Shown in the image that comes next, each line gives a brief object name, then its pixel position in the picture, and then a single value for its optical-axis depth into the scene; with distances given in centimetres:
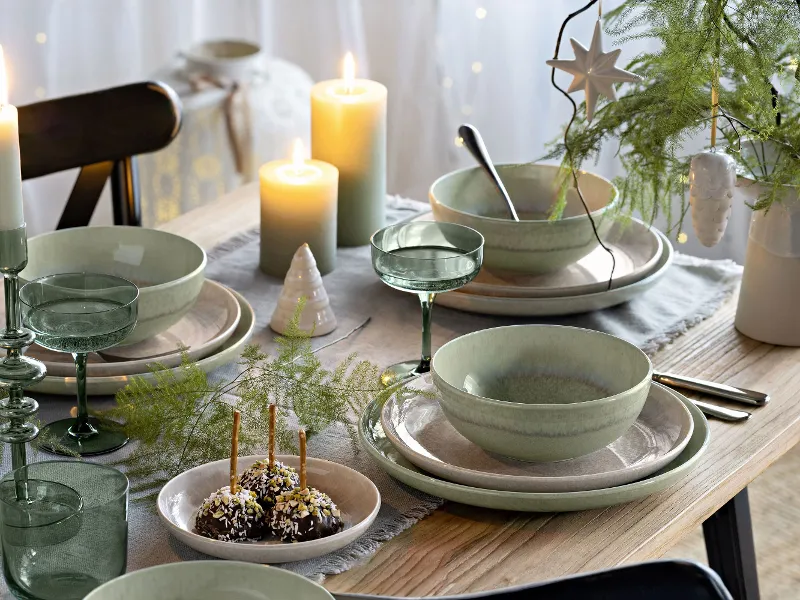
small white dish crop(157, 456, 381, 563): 158
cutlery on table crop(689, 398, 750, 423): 183
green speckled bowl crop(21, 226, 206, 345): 199
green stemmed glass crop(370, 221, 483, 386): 187
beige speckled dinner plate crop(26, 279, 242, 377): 186
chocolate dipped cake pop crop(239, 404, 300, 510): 162
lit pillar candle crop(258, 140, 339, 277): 213
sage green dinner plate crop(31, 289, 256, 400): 184
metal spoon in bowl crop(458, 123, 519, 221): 216
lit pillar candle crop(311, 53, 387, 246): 222
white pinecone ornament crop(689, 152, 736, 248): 182
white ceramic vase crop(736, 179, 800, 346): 195
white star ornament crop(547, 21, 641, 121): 185
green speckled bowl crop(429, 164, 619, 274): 205
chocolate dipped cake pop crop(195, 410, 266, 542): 160
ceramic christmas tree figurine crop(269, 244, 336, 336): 201
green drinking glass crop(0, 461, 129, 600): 152
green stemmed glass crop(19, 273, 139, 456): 170
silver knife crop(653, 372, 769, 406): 187
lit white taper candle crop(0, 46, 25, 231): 158
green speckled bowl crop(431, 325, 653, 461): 167
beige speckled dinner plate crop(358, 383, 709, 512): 166
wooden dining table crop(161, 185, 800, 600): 160
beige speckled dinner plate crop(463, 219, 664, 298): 205
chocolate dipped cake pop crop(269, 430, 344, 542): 160
